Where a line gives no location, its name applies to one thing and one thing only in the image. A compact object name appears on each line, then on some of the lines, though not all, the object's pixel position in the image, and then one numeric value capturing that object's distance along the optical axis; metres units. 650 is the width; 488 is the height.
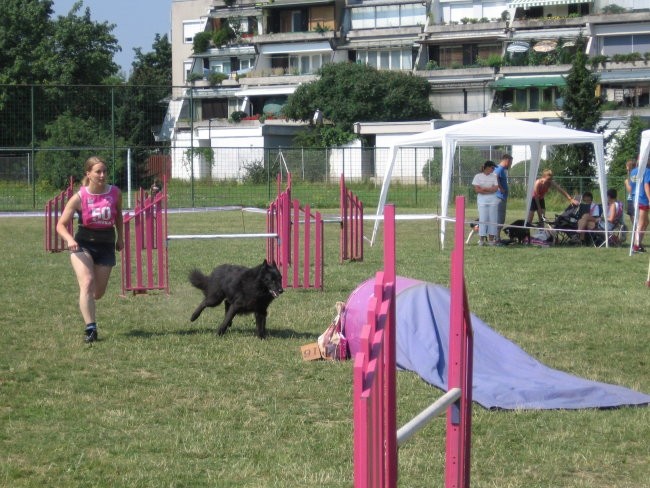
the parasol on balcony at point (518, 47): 65.00
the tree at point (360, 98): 64.12
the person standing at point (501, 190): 20.83
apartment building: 62.34
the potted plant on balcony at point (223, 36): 77.88
